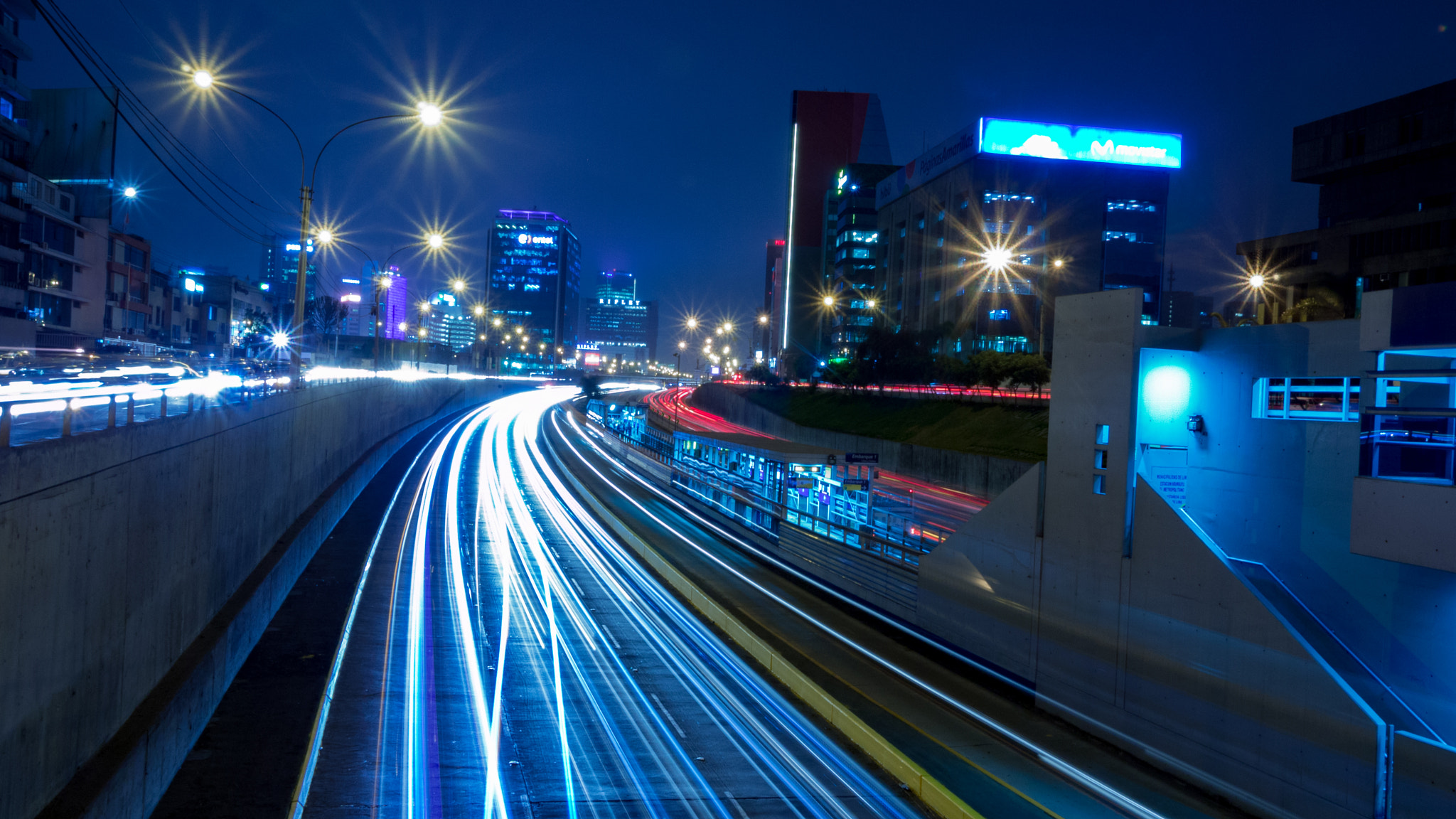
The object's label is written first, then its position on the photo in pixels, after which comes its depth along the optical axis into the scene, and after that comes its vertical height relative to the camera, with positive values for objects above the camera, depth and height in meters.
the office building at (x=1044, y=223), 88.94 +18.37
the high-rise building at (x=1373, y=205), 56.47 +14.85
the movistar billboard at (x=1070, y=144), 90.88 +26.76
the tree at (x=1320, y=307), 56.92 +7.14
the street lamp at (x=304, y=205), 22.34 +4.69
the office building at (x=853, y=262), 128.25 +20.13
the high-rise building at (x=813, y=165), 172.25 +45.56
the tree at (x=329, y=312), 97.07 +7.23
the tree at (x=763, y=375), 93.38 +1.77
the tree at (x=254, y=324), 91.00 +5.01
